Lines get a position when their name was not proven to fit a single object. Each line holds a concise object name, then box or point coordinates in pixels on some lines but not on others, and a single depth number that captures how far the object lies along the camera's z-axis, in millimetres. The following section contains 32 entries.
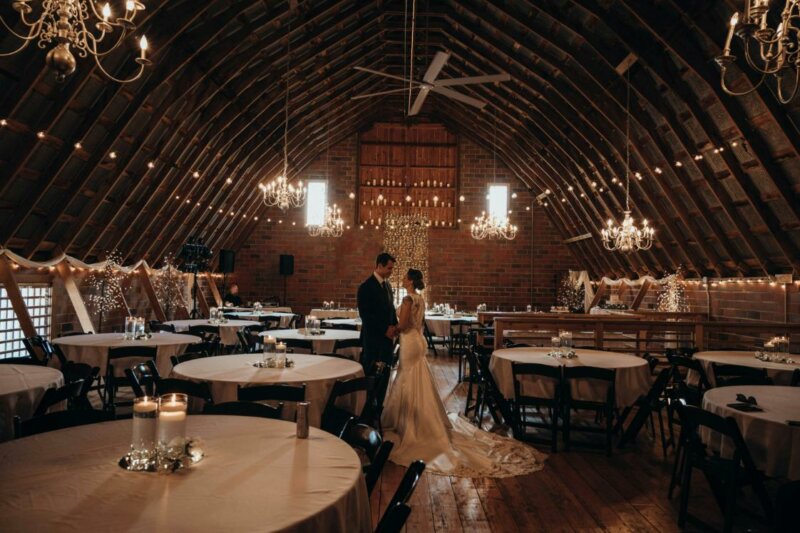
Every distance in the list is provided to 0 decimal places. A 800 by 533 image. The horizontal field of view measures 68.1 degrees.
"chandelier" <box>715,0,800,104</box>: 2914
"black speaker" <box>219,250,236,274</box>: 14780
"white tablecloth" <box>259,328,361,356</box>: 6566
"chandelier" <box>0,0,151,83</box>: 2689
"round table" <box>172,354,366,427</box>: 4037
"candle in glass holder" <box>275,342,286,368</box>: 4562
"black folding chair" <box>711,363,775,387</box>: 4953
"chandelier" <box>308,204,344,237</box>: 14062
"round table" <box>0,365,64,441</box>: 3512
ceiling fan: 6762
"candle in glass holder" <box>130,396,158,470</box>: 2133
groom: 5750
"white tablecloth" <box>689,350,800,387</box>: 5480
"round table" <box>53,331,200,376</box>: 5673
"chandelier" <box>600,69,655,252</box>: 8648
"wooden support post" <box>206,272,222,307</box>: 15453
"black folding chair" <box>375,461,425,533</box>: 1777
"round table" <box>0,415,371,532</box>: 1714
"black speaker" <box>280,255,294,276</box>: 16031
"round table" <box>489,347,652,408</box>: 5215
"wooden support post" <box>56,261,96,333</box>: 9797
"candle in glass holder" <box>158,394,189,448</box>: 2133
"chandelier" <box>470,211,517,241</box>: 13008
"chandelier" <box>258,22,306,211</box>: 8562
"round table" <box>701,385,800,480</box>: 3275
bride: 4770
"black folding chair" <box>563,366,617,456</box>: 4957
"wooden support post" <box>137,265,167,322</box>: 12164
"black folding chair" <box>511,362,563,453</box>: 5117
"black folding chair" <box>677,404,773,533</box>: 3248
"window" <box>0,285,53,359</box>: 8336
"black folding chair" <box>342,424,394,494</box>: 2344
